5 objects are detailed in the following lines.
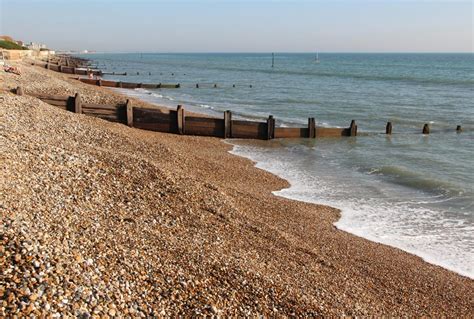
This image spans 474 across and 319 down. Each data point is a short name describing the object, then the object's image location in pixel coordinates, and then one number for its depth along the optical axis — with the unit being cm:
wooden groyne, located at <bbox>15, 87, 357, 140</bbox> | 2075
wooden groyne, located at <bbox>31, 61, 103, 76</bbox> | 6086
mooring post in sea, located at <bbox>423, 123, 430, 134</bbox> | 2770
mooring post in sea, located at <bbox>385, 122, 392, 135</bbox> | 2686
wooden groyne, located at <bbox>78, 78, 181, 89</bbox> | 4825
